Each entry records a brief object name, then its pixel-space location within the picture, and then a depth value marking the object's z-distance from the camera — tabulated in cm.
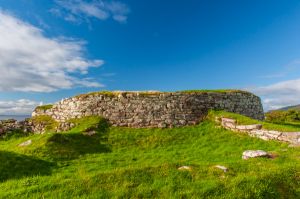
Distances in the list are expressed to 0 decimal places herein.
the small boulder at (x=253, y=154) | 805
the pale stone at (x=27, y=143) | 1079
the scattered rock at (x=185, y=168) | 655
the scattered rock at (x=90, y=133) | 1169
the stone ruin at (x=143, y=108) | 1318
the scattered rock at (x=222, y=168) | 660
